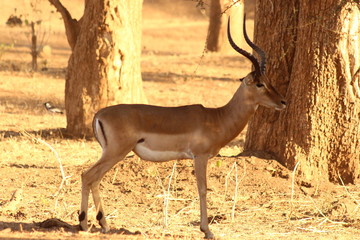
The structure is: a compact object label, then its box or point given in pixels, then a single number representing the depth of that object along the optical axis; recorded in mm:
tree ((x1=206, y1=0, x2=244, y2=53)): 44187
